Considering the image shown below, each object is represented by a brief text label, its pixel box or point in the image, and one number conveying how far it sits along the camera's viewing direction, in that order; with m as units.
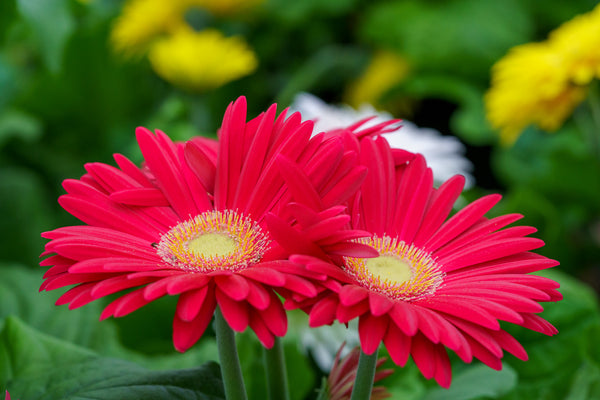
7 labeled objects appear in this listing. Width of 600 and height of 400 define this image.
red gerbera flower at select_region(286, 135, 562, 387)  0.54
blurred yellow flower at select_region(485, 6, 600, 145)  0.81
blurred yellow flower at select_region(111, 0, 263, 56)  1.21
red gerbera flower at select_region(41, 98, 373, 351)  0.54
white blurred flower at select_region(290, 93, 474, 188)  0.88
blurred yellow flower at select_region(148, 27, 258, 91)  1.05
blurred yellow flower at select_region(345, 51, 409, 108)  1.39
